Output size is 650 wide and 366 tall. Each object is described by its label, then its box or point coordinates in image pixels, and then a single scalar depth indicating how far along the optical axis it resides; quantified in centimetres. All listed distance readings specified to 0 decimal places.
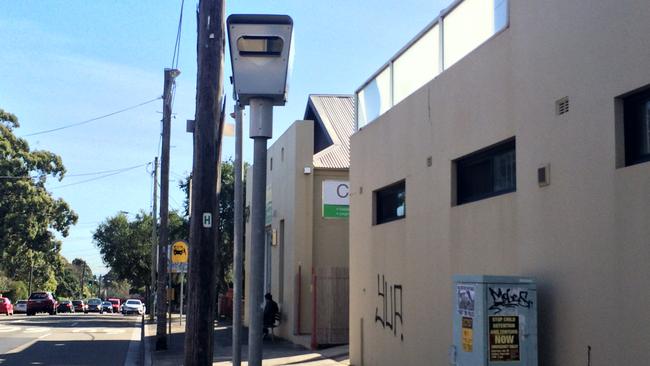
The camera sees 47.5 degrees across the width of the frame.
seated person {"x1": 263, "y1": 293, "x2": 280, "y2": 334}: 2097
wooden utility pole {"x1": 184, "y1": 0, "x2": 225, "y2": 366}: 888
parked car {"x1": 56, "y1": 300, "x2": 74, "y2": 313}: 6047
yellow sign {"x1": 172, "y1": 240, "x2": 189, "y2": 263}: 2161
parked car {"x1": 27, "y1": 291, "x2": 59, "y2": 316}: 4950
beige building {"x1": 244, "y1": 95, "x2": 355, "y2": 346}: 2097
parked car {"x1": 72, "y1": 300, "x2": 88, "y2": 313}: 6756
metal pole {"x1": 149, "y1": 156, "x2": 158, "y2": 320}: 3497
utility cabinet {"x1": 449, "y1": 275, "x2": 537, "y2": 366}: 720
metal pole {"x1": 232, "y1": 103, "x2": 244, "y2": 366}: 676
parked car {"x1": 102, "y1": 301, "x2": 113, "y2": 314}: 6581
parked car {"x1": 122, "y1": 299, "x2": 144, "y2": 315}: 5281
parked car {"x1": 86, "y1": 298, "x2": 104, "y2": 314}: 6407
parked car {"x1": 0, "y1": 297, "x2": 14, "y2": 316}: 4981
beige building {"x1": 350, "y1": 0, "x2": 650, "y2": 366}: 638
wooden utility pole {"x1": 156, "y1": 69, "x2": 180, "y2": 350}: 2025
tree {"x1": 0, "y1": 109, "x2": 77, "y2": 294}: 4588
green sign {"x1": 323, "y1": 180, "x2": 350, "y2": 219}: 2097
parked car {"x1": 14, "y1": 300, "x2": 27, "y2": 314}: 5512
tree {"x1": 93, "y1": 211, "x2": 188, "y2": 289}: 6712
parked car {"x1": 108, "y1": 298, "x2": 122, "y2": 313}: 7028
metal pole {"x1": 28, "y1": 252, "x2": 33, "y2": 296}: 7320
